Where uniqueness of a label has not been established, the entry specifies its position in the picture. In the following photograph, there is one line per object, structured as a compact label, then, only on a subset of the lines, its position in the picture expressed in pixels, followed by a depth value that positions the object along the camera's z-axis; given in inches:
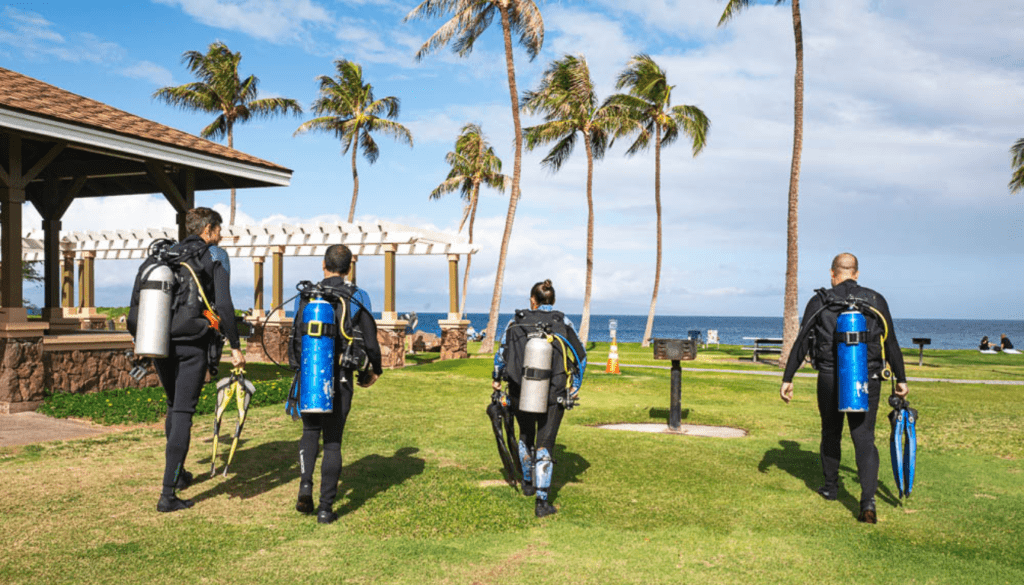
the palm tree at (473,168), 1727.4
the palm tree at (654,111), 1295.5
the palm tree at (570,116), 1202.6
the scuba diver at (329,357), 195.0
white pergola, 784.3
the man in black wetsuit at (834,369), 211.8
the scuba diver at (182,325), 201.6
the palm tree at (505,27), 925.2
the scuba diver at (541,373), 211.5
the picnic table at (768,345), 927.0
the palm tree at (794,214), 838.5
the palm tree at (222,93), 1263.5
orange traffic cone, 690.8
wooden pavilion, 395.5
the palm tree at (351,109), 1321.4
